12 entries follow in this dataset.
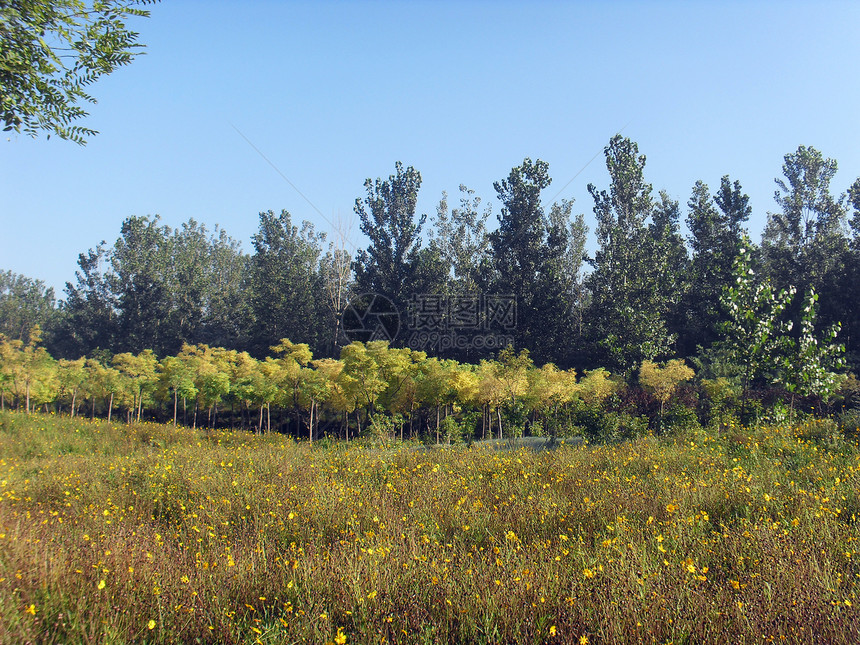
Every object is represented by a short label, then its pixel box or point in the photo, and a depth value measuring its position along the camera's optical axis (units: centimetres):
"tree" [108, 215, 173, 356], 4812
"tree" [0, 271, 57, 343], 6525
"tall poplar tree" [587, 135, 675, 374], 2700
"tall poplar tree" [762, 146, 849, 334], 3272
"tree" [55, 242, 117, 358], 5094
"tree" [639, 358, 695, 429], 1862
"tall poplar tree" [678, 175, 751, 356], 3328
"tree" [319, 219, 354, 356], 3998
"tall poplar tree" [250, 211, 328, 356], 4350
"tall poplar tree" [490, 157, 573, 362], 3350
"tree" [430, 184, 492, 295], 4213
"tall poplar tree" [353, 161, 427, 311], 3847
